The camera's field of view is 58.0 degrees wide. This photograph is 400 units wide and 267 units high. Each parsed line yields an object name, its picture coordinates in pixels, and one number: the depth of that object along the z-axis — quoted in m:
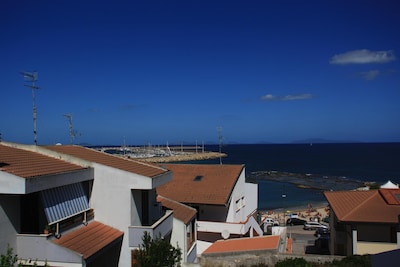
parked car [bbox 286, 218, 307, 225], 49.34
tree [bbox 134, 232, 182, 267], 12.40
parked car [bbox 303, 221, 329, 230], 43.65
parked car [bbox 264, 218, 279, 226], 44.91
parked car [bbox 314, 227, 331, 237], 37.79
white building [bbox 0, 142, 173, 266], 12.11
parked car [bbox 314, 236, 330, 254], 31.72
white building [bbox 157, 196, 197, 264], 20.08
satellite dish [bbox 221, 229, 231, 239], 26.31
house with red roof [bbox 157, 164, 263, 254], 27.27
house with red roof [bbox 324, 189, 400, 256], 21.16
